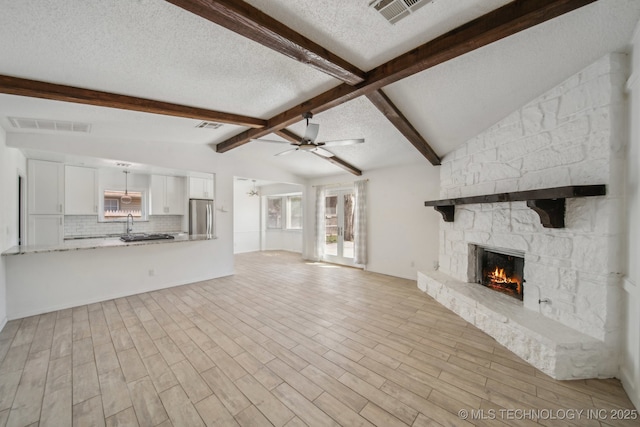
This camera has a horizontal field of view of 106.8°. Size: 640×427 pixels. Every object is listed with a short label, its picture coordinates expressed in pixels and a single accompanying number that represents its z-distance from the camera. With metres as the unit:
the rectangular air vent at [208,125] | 3.67
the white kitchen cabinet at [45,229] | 4.04
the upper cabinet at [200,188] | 5.94
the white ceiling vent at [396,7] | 1.60
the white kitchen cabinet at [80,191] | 4.63
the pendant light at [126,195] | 5.61
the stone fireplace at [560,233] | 2.01
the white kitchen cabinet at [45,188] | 4.02
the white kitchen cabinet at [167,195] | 5.71
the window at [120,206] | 5.49
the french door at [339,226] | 6.62
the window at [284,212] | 8.85
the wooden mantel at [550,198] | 1.97
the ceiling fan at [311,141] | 2.91
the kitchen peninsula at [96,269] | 3.25
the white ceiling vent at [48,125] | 2.88
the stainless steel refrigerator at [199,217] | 5.98
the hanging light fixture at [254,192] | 8.71
